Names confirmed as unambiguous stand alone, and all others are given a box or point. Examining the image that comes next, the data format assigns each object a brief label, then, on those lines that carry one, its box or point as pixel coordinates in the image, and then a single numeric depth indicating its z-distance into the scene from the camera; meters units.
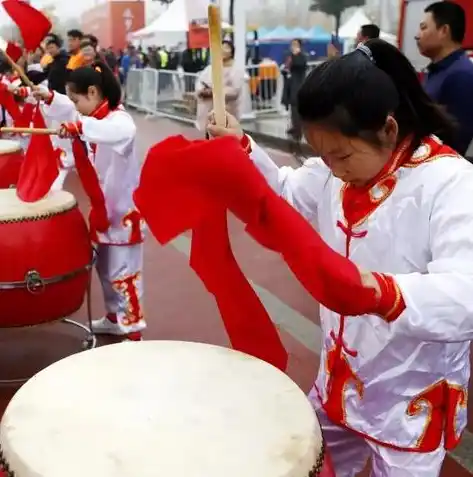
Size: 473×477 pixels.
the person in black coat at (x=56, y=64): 5.02
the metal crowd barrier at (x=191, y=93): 9.95
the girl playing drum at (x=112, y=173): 2.38
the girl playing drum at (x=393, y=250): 0.94
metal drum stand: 2.15
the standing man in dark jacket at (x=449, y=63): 2.64
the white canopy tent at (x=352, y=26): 13.56
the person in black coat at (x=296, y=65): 8.50
